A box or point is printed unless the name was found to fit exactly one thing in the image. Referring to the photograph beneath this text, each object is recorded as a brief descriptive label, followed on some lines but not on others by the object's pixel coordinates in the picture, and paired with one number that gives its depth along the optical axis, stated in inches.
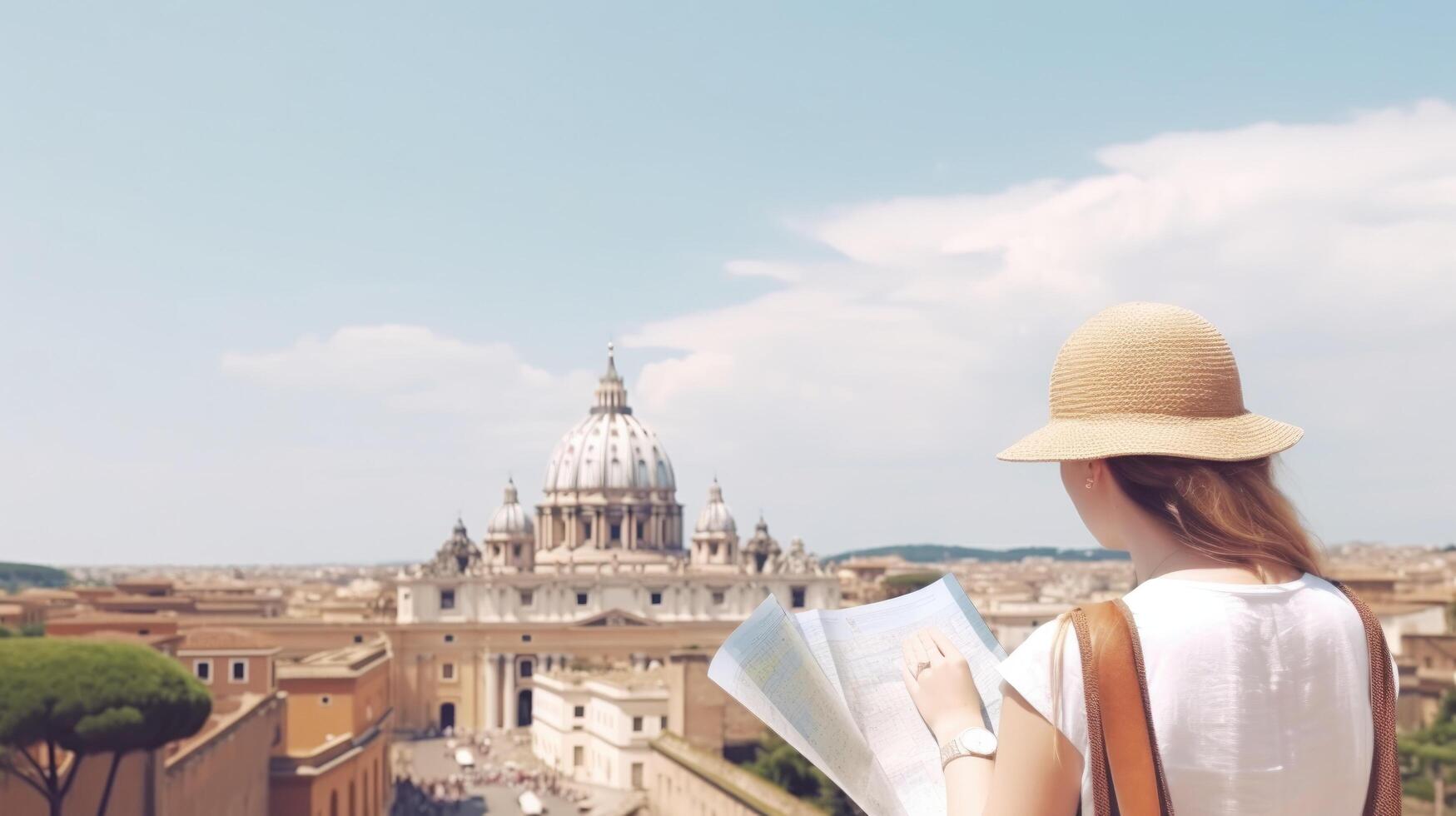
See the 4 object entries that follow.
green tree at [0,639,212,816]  563.8
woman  63.9
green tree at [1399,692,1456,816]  803.4
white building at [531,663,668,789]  1268.5
